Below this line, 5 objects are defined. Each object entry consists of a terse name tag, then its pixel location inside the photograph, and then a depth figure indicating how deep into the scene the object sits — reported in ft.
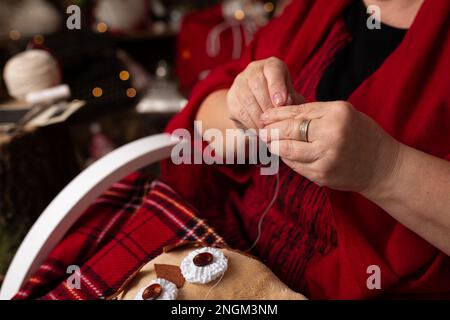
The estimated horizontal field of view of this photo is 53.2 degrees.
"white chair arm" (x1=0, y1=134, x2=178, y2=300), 2.32
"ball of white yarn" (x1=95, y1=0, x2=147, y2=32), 7.25
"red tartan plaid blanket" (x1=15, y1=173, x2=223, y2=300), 2.14
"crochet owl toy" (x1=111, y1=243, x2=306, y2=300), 1.80
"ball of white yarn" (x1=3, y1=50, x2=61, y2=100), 4.40
